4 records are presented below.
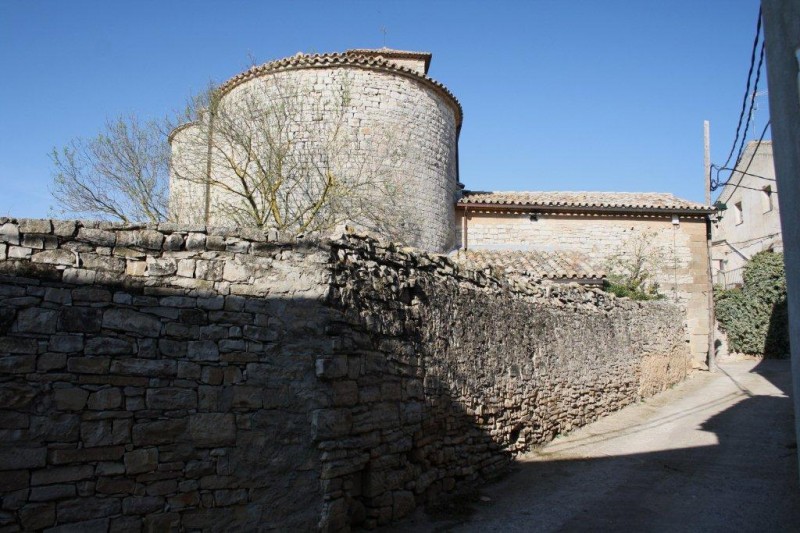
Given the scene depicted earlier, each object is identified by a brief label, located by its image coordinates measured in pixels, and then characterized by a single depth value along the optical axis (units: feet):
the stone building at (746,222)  83.25
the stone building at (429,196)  50.55
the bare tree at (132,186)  43.34
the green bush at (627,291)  57.62
